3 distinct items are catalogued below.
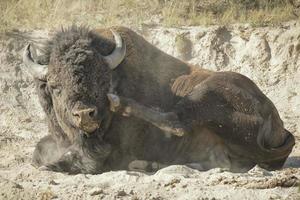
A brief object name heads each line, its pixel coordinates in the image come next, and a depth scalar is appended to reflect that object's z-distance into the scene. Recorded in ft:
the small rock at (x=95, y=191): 49.70
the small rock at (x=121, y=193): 49.73
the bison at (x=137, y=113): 60.64
